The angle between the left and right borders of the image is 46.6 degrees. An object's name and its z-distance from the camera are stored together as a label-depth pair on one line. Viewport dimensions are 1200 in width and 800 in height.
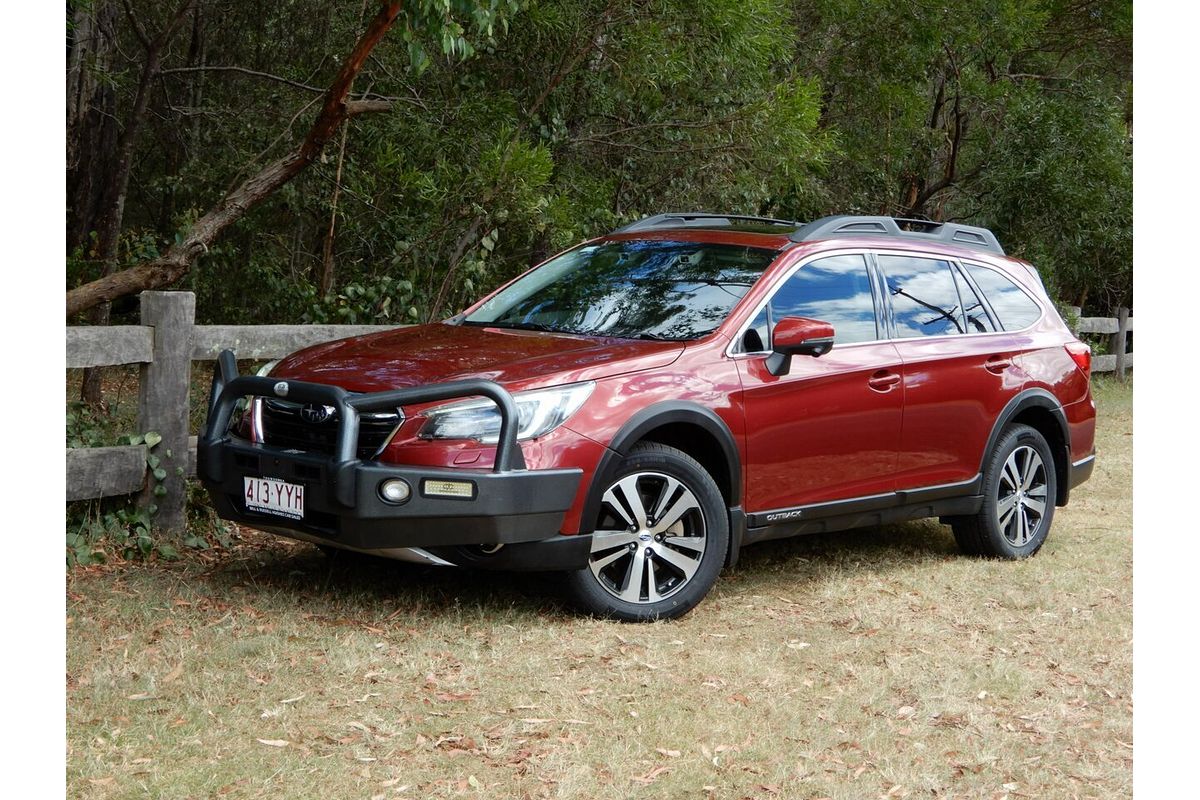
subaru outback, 5.61
